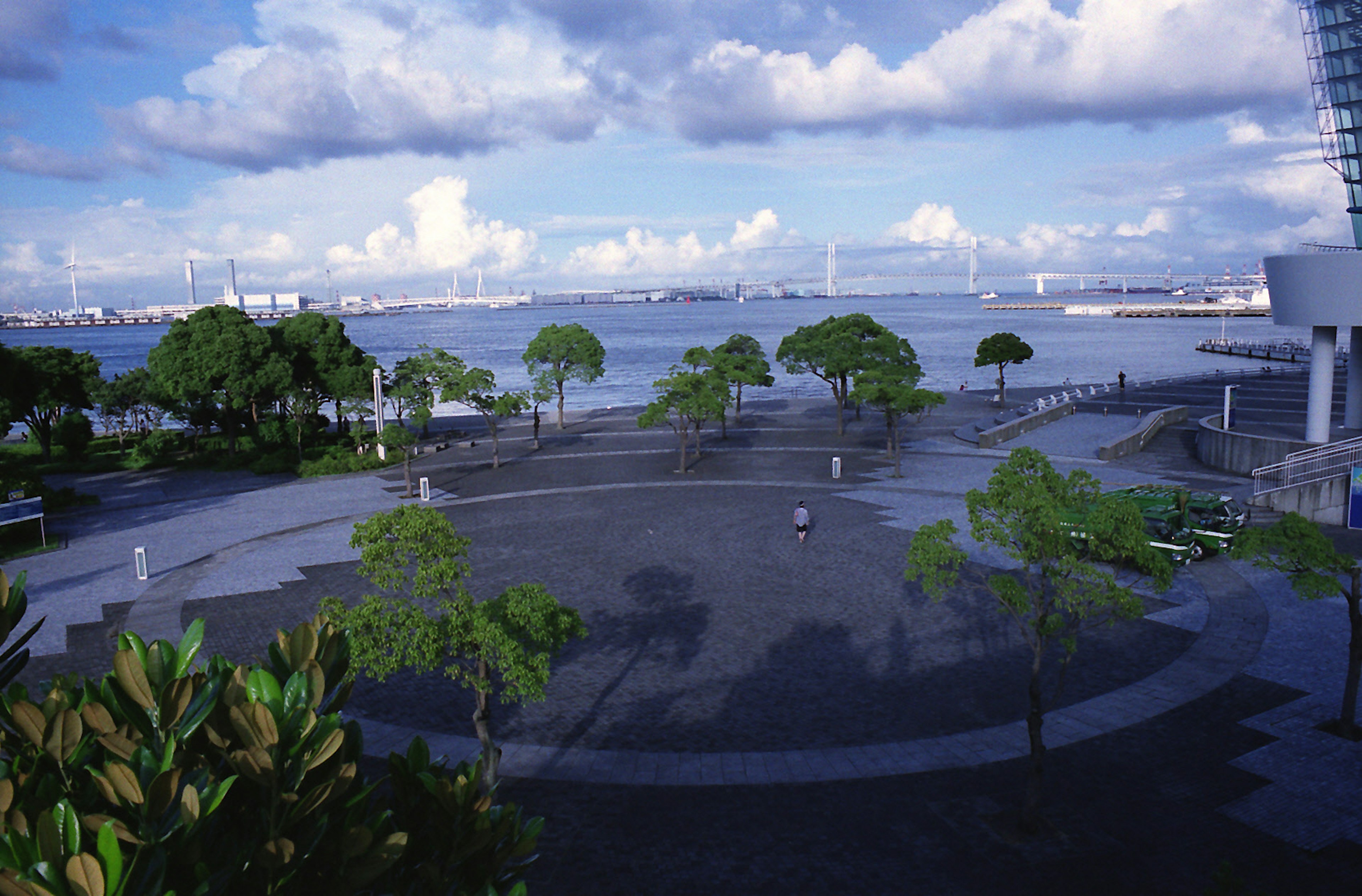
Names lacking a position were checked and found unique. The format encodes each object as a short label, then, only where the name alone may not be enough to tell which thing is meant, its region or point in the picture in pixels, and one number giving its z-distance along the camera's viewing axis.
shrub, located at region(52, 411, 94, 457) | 44.03
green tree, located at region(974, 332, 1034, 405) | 54.88
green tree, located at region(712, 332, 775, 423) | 45.84
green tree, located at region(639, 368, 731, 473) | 35.59
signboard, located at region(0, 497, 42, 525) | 25.42
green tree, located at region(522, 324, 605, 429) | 49.59
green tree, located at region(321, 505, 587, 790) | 10.78
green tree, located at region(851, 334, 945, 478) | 35.12
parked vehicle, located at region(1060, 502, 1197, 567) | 21.66
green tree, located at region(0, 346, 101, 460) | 40.66
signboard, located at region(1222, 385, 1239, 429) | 35.81
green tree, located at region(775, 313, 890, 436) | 43.00
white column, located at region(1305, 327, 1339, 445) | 30.17
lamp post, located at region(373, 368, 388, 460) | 42.99
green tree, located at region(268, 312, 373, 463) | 45.34
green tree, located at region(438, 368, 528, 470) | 38.53
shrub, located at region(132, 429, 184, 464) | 41.53
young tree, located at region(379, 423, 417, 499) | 33.75
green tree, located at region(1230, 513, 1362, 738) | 13.16
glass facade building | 32.69
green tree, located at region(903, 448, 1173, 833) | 11.35
